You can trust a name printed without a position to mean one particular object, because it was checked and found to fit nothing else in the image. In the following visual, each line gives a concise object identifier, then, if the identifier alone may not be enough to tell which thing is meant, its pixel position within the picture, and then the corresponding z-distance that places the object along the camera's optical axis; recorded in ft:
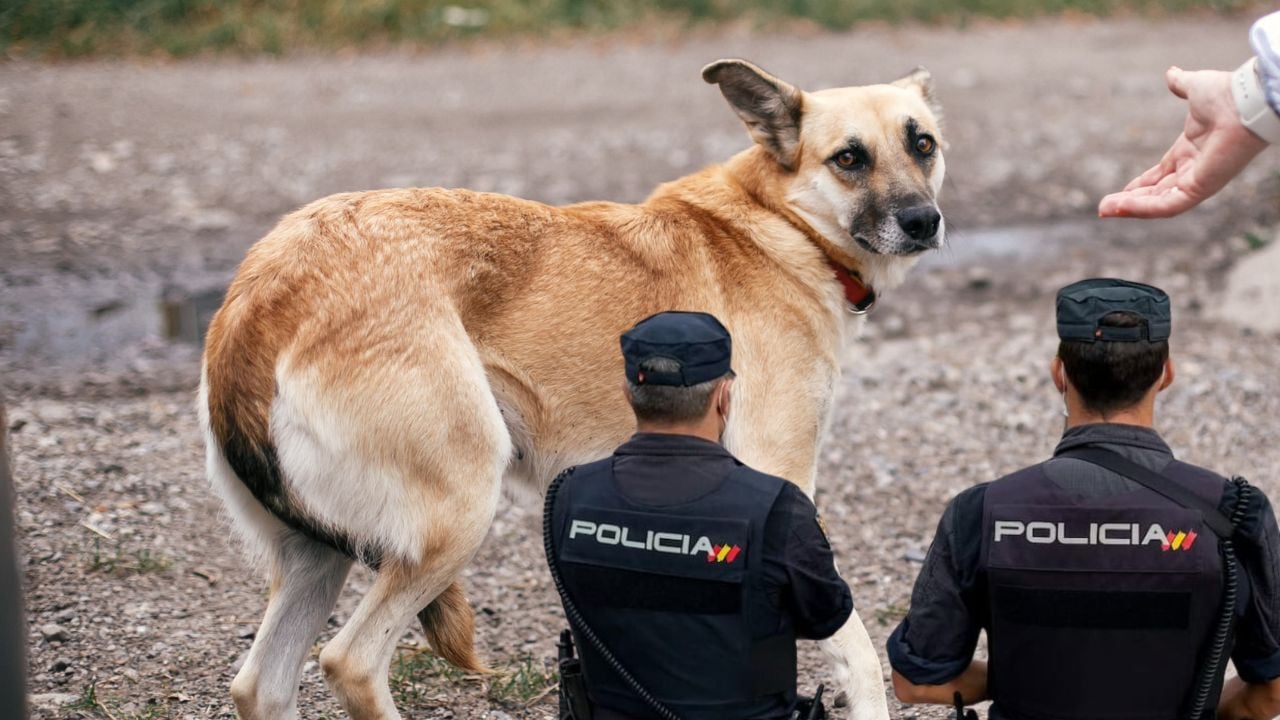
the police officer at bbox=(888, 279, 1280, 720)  19.07
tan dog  25.20
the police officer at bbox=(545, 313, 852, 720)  20.04
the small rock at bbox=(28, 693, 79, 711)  29.04
